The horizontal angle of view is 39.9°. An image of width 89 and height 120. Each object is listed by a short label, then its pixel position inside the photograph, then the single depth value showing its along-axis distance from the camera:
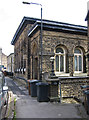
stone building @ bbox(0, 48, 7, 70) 50.21
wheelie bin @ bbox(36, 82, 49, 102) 7.48
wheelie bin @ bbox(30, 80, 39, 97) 8.89
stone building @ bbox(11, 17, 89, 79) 10.07
